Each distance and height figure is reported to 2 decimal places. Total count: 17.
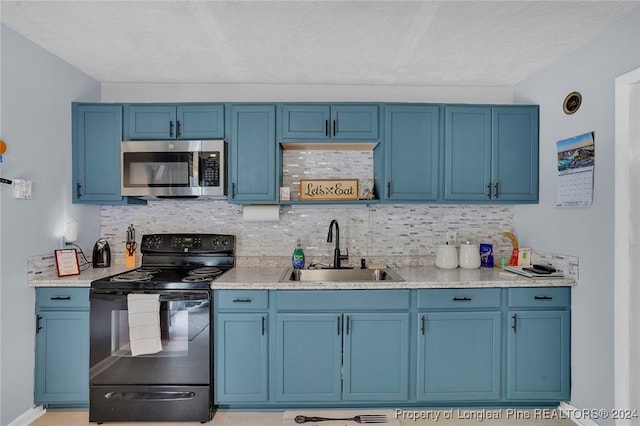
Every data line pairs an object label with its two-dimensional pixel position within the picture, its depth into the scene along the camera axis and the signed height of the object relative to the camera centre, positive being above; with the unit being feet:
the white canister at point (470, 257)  9.39 -1.19
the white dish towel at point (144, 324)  7.38 -2.42
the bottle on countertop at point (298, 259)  9.48 -1.29
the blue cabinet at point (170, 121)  9.04 +2.35
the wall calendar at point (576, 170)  7.21 +0.96
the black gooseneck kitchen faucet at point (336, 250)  9.36 -1.04
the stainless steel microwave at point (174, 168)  8.79 +1.10
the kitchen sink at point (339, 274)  9.45 -1.71
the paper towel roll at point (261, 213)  9.40 -0.03
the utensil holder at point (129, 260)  9.58 -1.36
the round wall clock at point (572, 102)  7.61 +2.51
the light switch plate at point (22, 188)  7.24 +0.46
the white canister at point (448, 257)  9.41 -1.20
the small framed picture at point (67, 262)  8.07 -1.23
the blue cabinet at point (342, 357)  7.79 -3.26
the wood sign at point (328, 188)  9.56 +0.67
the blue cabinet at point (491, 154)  9.12 +1.56
